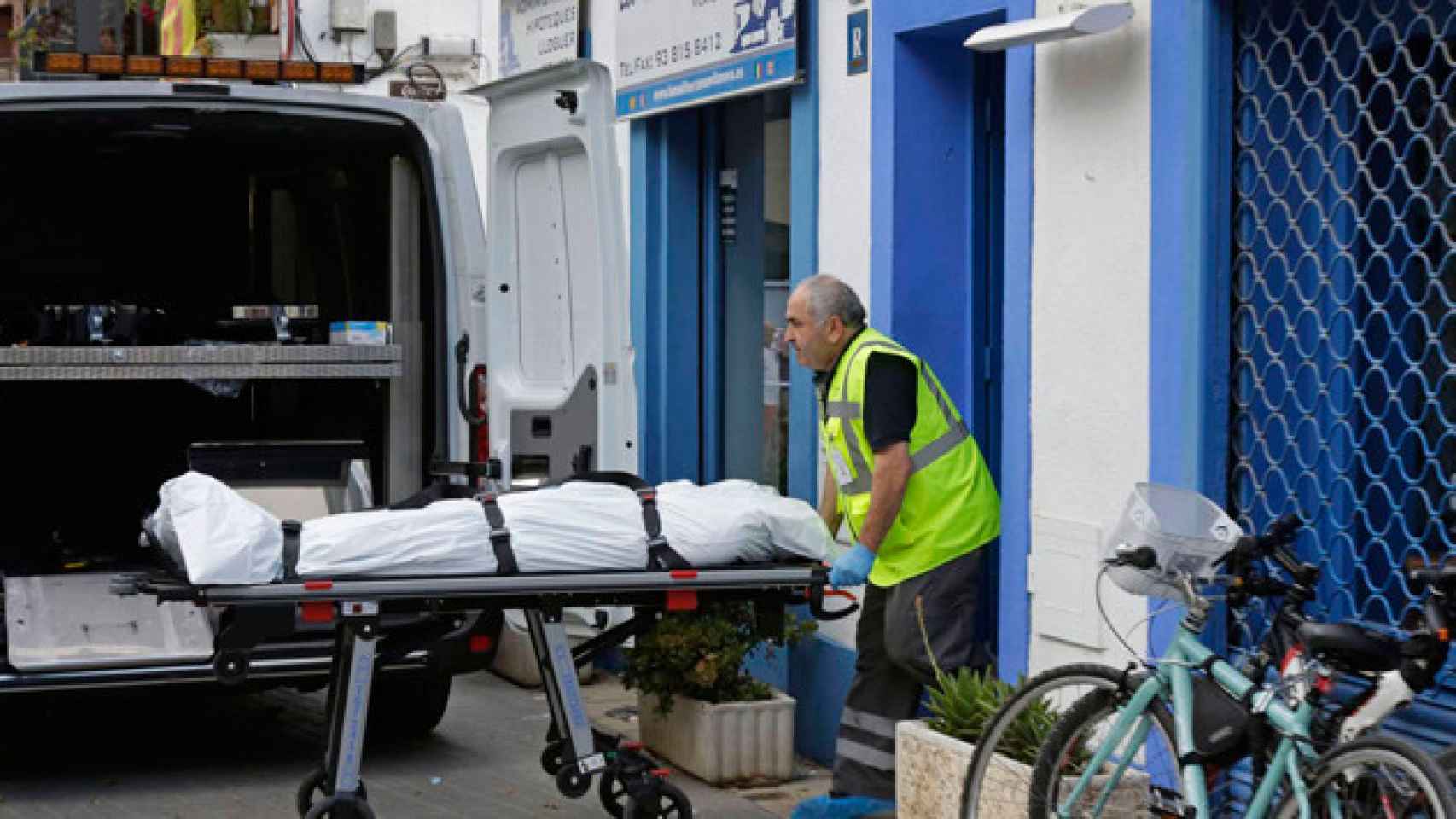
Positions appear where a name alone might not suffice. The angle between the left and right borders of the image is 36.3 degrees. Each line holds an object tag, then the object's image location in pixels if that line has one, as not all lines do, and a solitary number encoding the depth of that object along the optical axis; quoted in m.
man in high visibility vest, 6.12
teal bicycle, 4.20
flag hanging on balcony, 14.80
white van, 6.97
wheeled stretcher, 5.41
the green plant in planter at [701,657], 7.11
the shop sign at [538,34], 9.68
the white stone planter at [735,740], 7.10
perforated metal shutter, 5.07
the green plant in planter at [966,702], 5.77
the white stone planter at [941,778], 5.38
